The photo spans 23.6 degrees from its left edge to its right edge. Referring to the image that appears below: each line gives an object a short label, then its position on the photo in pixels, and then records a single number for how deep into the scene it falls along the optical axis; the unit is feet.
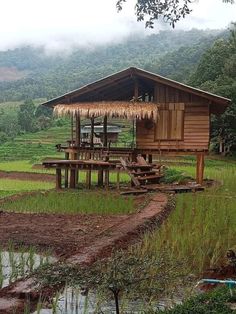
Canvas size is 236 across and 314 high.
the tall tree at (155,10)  34.96
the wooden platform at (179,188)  64.90
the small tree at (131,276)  21.27
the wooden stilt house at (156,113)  71.15
